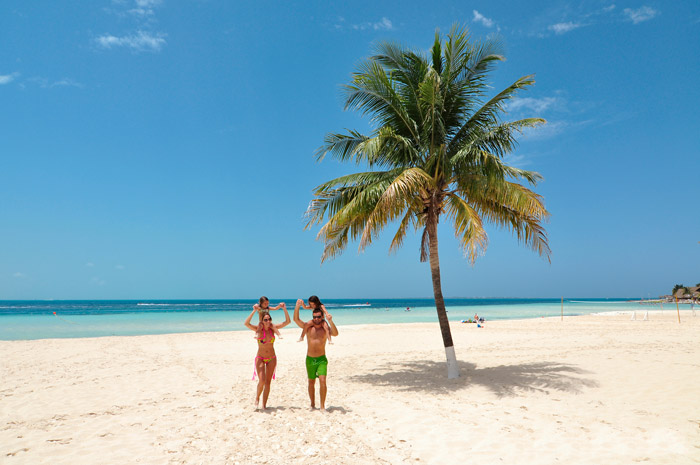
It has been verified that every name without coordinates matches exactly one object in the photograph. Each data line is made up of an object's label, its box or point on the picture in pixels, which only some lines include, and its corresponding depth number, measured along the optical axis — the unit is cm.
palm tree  763
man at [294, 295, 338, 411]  580
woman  593
